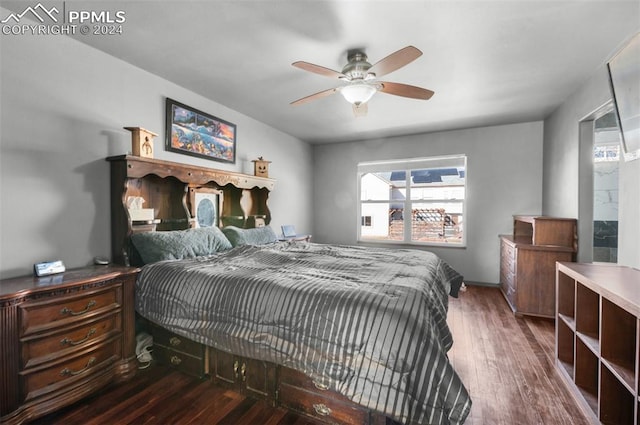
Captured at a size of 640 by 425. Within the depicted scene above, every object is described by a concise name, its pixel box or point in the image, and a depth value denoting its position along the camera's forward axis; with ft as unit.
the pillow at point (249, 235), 11.05
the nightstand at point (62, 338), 5.19
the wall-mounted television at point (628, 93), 6.38
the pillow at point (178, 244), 8.06
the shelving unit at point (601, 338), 4.99
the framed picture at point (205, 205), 10.87
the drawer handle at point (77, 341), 5.90
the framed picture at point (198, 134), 10.23
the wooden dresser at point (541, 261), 10.74
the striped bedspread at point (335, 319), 4.40
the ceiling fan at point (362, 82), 7.19
